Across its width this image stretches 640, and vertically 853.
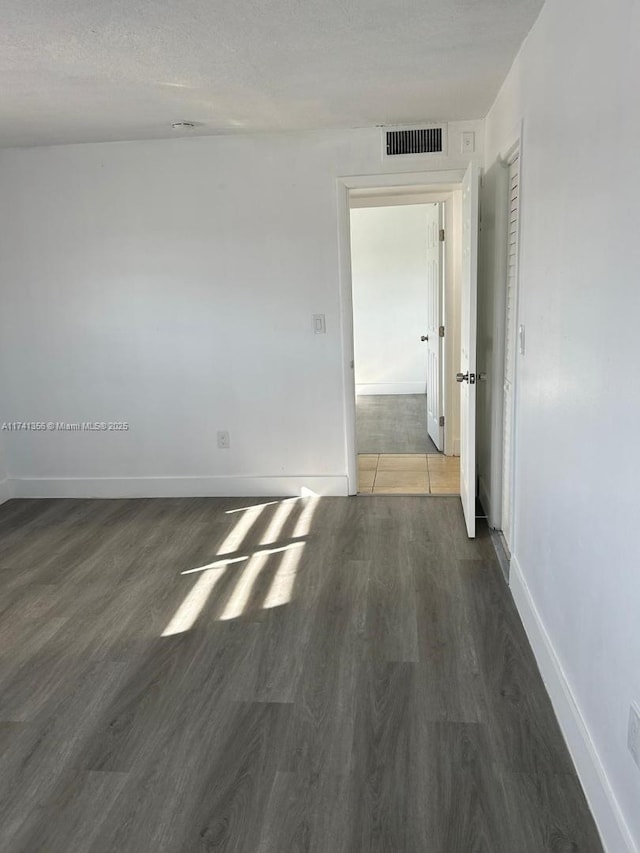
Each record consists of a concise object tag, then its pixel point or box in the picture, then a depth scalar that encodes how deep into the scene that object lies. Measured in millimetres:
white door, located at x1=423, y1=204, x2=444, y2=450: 5016
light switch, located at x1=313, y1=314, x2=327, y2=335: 4101
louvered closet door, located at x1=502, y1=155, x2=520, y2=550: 2930
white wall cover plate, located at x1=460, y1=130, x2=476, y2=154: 3770
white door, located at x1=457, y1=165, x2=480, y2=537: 3242
